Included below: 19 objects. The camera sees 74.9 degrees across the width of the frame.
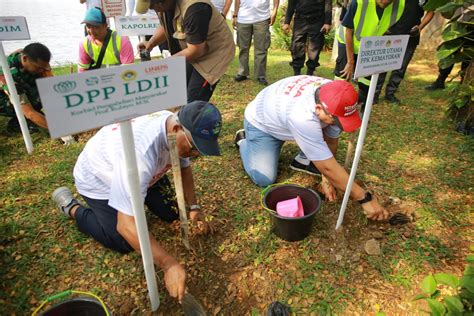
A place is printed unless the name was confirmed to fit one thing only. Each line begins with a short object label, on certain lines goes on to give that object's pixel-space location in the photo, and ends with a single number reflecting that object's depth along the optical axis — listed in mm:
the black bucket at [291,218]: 2148
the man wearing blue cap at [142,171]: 1644
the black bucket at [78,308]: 1411
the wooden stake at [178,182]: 1684
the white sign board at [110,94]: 968
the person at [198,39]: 2684
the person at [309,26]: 5023
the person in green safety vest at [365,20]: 3674
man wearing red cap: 2115
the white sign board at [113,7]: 4234
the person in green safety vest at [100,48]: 3638
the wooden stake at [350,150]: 2256
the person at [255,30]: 5548
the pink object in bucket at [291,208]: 2293
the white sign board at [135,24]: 3734
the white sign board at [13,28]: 3023
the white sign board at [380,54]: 1708
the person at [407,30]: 4055
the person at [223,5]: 5294
